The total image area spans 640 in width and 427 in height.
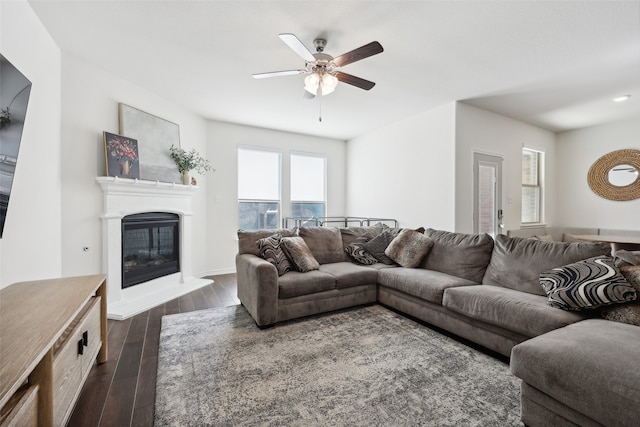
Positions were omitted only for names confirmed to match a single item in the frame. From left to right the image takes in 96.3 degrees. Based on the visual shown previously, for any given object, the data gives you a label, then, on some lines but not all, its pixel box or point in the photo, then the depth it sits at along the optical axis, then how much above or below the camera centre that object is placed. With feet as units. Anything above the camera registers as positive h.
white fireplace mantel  10.35 -1.07
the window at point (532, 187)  17.67 +1.43
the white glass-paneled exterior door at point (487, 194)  14.20 +0.81
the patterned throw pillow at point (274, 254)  9.65 -1.51
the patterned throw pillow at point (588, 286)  5.80 -1.62
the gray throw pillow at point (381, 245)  11.64 -1.47
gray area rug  4.99 -3.57
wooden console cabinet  3.16 -1.71
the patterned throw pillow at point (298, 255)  10.02 -1.62
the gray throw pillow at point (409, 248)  10.69 -1.46
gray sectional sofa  4.38 -2.25
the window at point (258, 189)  17.17 +1.31
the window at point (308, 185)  19.08 +1.68
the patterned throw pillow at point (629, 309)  5.55 -1.99
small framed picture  10.44 +2.07
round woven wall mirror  15.40 +1.93
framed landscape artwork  11.40 +3.09
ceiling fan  7.18 +3.96
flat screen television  5.42 +1.74
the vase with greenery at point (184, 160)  13.37 +2.38
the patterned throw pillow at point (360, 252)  11.57 -1.74
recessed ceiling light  12.38 +4.90
